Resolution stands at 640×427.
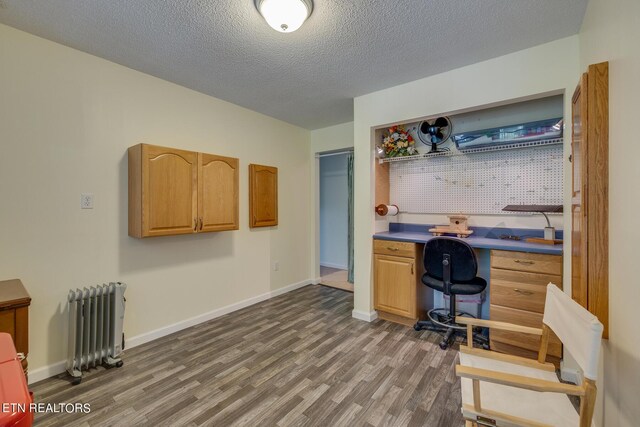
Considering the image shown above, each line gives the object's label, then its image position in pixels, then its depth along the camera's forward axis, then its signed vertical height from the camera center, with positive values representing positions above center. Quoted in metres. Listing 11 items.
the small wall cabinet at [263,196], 3.61 +0.24
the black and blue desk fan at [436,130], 3.09 +0.92
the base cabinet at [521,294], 2.19 -0.68
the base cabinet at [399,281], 2.92 -0.74
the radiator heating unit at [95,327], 2.10 -0.88
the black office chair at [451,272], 2.44 -0.54
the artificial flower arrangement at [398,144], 3.27 +0.81
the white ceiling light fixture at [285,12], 1.65 +1.22
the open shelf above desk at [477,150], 2.47 +0.64
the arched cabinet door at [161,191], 2.38 +0.21
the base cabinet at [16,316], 1.55 -0.57
